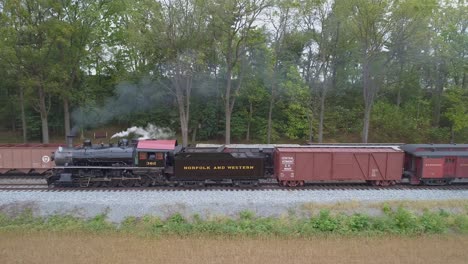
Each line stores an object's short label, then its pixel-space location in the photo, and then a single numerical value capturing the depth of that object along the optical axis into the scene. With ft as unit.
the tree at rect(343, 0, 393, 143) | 82.74
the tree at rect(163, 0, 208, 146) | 81.25
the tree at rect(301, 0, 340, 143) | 94.07
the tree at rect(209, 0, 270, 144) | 83.15
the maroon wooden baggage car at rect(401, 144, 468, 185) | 62.95
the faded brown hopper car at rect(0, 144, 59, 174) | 69.10
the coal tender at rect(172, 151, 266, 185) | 60.85
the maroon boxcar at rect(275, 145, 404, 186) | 62.08
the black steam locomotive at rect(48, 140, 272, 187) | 60.49
